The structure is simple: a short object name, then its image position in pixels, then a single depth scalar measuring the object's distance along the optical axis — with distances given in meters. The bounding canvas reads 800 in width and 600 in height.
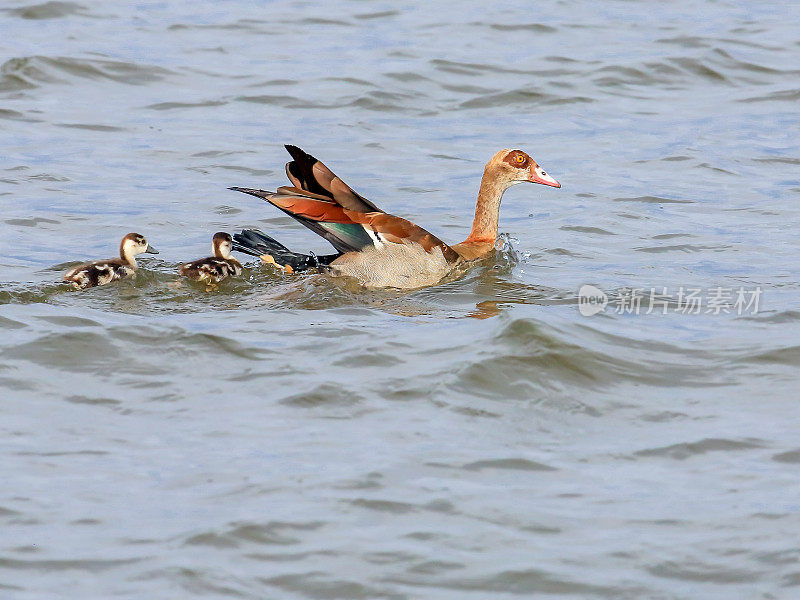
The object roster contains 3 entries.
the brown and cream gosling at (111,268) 18.45
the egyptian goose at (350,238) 19.06
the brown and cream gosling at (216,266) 18.92
